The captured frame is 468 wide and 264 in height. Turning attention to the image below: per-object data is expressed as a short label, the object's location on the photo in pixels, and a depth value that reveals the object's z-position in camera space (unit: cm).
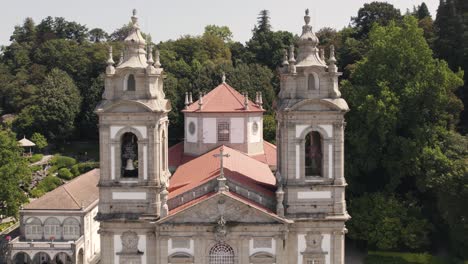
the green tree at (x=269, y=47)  7052
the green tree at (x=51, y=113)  6250
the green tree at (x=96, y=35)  9306
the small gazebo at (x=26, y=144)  5928
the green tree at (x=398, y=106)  3494
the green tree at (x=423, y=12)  5914
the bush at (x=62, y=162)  5738
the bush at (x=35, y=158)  5801
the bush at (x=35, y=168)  5371
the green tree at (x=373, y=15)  6038
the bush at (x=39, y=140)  6028
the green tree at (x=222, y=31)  9481
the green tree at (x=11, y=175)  3962
